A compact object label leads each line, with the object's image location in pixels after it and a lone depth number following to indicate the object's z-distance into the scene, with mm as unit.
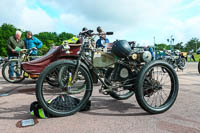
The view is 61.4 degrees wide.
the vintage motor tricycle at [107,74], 2502
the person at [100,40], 5894
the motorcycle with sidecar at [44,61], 3914
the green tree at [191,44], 93300
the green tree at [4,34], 63281
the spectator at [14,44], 6348
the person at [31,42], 6395
